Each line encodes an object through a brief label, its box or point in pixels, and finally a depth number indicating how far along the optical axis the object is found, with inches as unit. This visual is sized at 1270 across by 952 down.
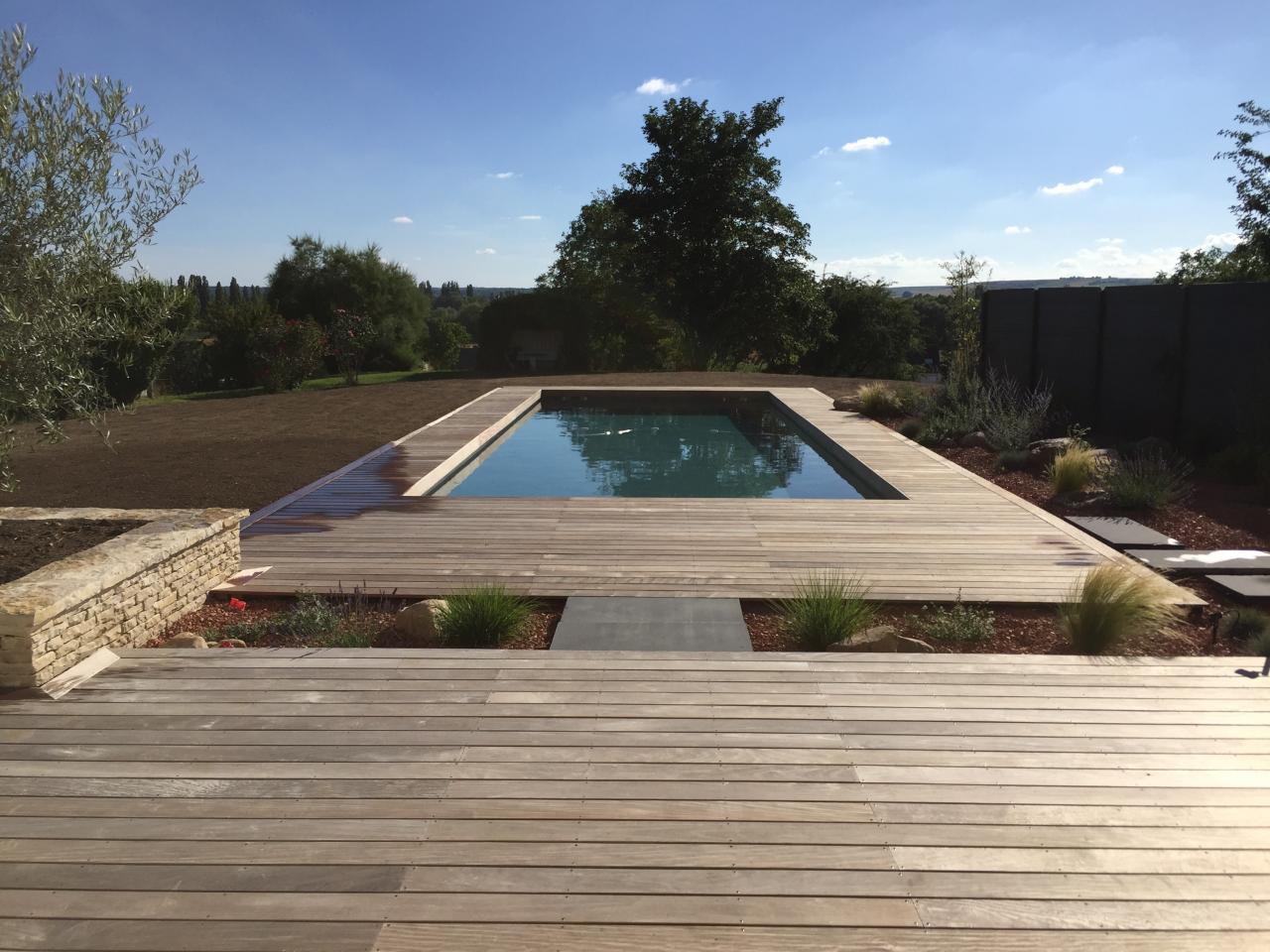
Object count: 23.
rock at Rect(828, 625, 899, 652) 136.3
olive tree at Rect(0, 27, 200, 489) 131.3
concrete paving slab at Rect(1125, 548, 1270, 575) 175.0
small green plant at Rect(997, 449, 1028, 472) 289.3
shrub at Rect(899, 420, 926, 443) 354.0
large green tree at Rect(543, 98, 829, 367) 818.2
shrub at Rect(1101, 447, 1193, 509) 223.9
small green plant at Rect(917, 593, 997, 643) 142.1
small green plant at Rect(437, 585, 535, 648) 139.3
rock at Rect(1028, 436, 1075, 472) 287.4
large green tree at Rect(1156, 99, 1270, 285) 627.8
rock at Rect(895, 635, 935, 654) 136.6
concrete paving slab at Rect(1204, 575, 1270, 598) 158.7
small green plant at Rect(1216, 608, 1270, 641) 142.1
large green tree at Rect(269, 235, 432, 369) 1069.1
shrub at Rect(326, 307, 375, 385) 623.8
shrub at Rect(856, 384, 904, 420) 416.8
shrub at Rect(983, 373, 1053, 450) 312.3
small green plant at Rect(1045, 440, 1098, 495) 246.1
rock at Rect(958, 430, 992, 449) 335.0
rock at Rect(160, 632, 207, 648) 136.3
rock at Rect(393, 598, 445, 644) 141.6
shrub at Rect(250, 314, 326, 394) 582.9
